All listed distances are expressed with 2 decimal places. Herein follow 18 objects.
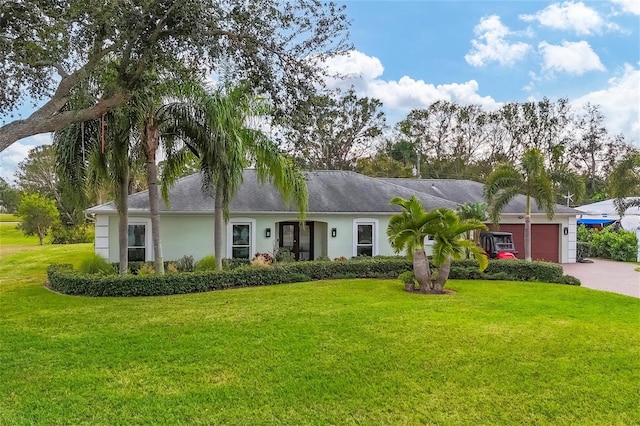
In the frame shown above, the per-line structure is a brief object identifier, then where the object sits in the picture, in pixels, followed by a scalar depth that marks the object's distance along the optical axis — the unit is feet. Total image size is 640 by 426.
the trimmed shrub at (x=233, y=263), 50.11
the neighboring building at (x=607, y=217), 96.56
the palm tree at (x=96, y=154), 40.83
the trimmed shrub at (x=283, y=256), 57.47
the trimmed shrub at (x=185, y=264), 50.66
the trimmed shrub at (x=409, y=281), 43.37
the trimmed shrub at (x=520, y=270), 50.72
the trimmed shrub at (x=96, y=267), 44.83
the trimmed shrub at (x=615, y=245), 76.38
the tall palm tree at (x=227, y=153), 41.39
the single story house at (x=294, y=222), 54.75
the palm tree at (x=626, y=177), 71.36
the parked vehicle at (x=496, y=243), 62.90
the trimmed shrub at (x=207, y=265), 48.04
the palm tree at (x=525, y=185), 56.08
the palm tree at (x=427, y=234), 40.37
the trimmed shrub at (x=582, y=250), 76.23
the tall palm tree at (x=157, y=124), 39.24
